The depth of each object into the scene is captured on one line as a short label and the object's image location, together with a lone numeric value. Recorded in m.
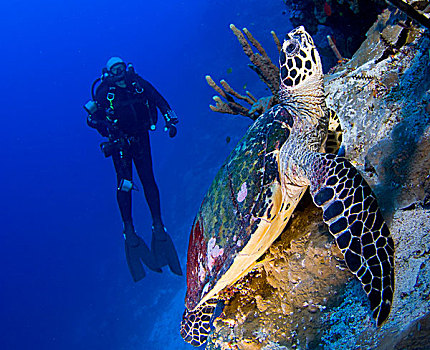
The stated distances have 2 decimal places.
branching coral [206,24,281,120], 3.34
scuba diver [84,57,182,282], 5.31
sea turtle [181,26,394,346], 1.25
